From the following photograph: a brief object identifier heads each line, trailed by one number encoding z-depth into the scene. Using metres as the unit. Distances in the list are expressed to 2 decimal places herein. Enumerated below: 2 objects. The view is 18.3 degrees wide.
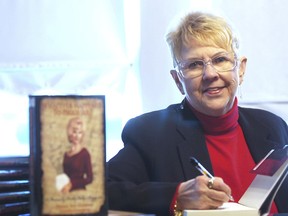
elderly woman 2.11
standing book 1.53
